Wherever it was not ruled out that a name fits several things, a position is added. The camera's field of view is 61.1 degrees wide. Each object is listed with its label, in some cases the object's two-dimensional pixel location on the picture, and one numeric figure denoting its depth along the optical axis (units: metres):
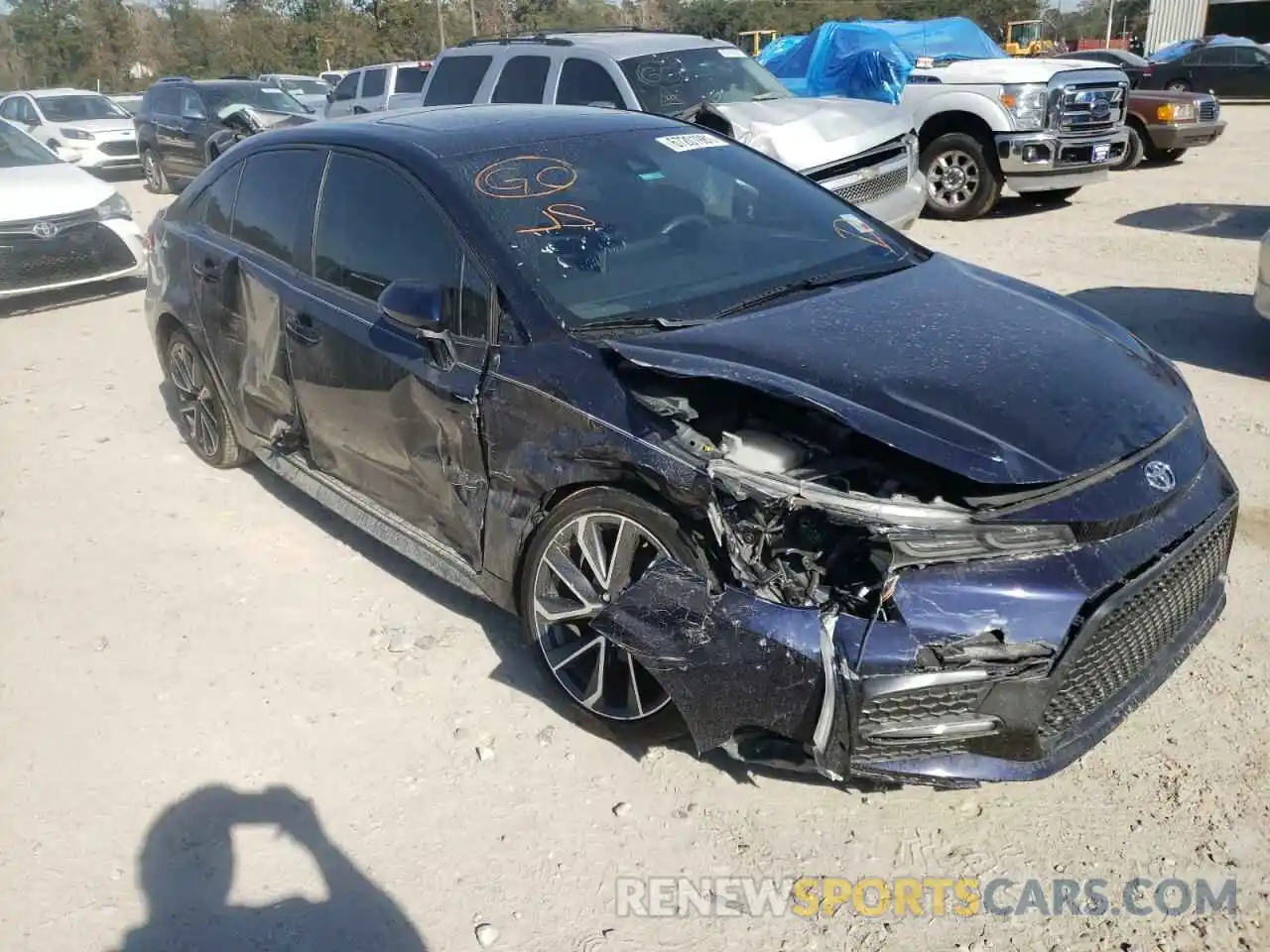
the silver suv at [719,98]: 8.44
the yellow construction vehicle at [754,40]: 30.87
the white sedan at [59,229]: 9.02
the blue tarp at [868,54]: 14.62
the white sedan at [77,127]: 17.78
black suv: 15.16
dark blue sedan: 2.59
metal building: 36.72
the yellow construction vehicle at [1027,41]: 31.27
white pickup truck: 10.34
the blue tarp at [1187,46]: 23.67
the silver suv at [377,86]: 15.34
